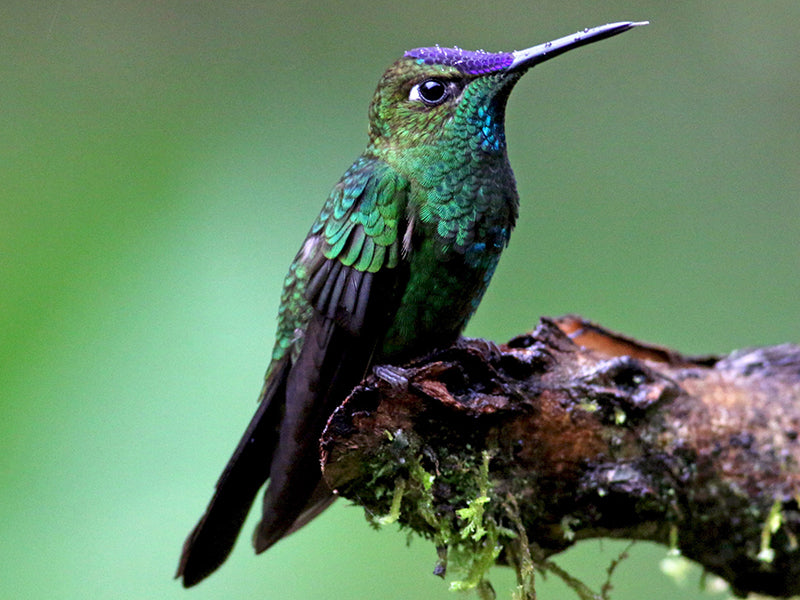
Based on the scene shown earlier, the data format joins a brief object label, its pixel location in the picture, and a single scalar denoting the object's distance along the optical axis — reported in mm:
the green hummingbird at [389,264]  4512
